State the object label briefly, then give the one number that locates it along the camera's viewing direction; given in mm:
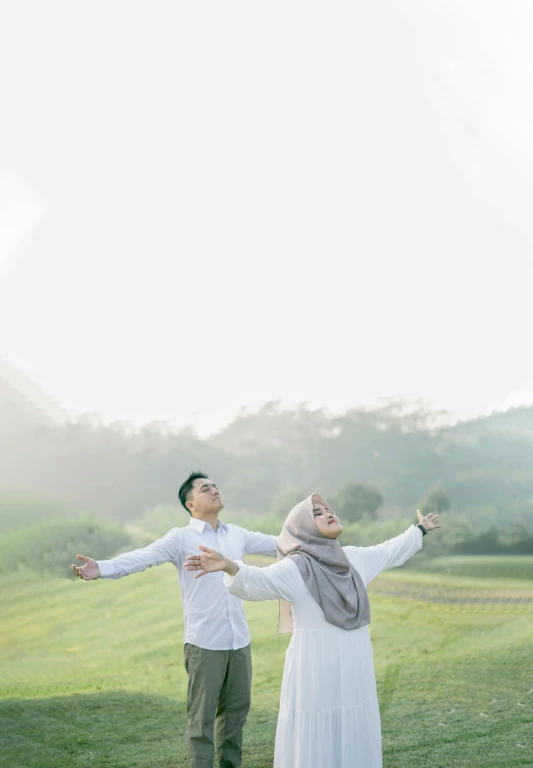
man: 3158
